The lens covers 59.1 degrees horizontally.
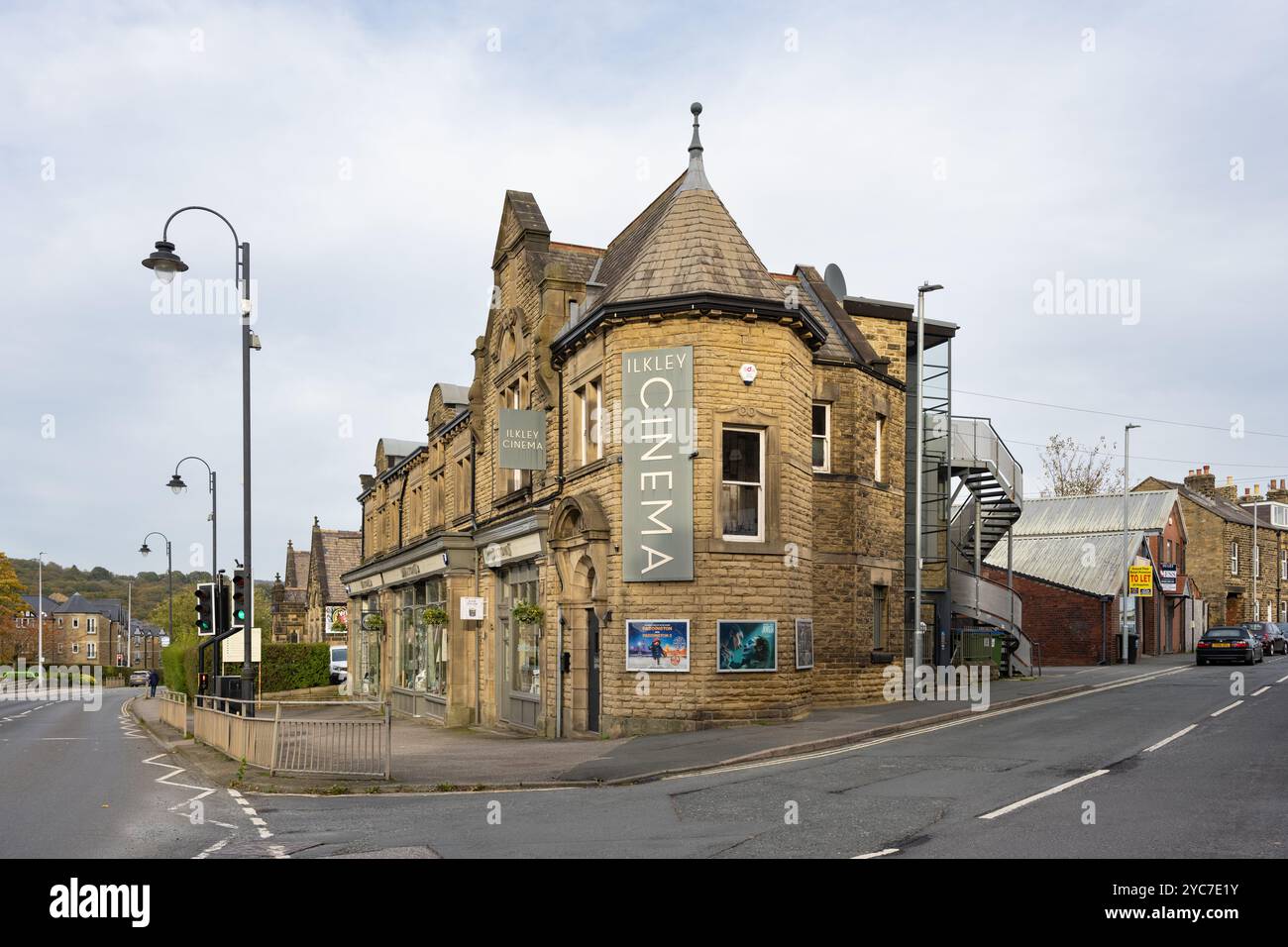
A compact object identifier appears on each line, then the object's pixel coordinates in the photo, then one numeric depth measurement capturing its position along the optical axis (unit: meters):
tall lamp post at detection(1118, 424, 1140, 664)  42.03
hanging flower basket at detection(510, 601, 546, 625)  22.70
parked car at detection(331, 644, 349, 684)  54.06
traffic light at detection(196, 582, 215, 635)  22.59
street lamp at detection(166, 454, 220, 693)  37.44
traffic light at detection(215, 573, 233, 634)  23.19
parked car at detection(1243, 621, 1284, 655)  49.72
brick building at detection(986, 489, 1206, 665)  45.84
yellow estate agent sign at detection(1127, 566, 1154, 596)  45.66
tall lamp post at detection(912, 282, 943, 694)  24.34
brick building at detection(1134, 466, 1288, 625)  64.19
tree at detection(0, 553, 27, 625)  91.91
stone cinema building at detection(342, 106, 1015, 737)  19.48
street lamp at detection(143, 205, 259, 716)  18.98
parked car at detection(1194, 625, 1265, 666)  39.47
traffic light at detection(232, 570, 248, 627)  20.67
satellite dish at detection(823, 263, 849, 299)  27.84
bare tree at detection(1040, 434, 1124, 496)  69.19
